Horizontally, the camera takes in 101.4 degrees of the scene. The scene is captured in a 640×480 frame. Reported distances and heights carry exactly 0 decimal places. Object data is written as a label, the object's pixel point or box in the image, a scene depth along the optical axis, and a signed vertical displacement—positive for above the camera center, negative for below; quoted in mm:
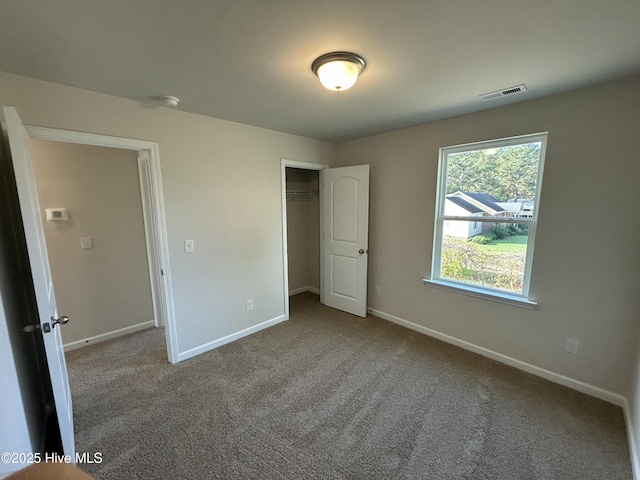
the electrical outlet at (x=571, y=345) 2141 -1144
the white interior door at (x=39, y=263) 1351 -292
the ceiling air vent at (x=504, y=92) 1960 +882
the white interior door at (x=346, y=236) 3401 -387
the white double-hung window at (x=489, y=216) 2318 -95
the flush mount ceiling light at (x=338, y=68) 1504 +816
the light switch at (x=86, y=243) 2762 -356
